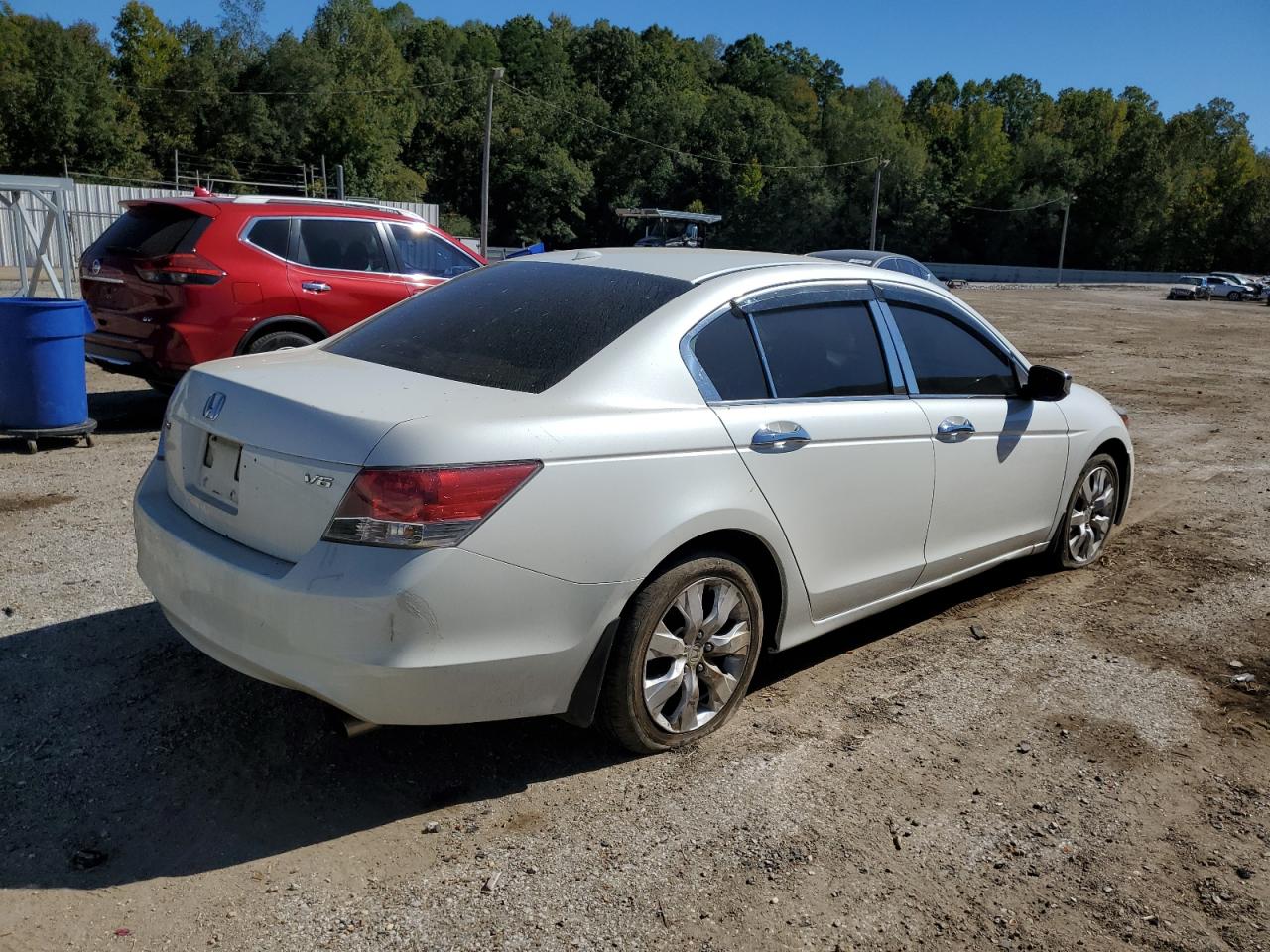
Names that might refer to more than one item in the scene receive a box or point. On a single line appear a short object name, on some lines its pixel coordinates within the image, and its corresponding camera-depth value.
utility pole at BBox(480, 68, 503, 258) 35.02
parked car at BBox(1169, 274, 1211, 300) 55.84
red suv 7.99
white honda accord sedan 2.93
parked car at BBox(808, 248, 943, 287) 18.19
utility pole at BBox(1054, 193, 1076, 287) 81.65
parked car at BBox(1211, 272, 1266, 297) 57.38
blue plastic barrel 7.23
